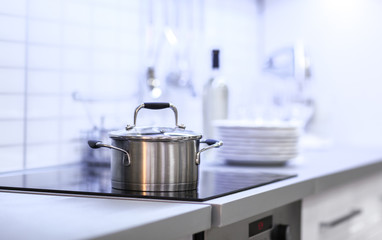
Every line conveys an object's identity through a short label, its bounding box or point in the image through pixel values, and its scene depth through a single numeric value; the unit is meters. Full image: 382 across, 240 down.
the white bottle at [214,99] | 1.76
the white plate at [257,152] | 1.65
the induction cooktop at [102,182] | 1.04
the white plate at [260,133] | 1.66
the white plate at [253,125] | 1.66
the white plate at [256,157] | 1.65
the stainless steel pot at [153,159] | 1.07
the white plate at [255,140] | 1.66
